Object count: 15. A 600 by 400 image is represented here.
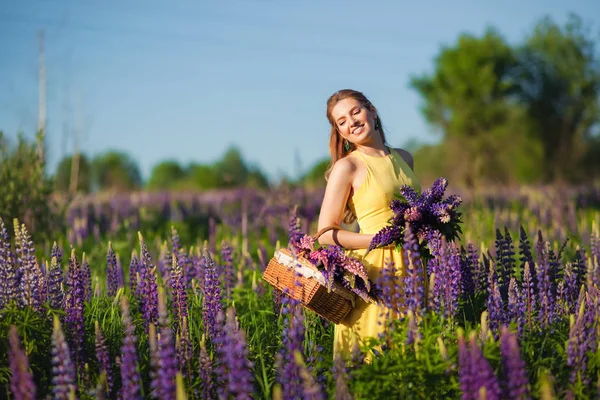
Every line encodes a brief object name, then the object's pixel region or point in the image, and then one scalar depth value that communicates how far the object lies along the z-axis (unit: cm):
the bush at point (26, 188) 801
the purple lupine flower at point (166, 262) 491
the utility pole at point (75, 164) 1892
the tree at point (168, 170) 8881
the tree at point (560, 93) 3609
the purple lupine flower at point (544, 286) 383
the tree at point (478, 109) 3691
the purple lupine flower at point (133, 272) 495
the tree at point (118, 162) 7182
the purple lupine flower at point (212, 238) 757
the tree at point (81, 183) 2175
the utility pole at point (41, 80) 1617
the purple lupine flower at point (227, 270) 544
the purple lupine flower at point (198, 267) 503
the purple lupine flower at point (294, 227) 518
